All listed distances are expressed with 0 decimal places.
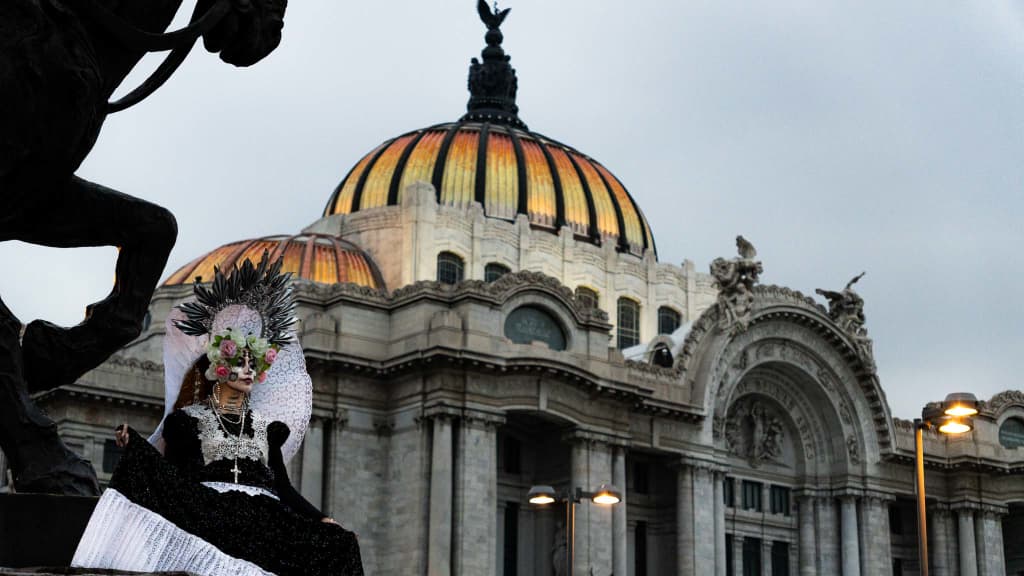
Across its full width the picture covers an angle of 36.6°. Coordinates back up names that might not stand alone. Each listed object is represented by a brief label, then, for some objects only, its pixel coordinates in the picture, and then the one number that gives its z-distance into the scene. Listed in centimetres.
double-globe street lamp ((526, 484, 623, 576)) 2891
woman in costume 744
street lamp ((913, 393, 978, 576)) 1958
